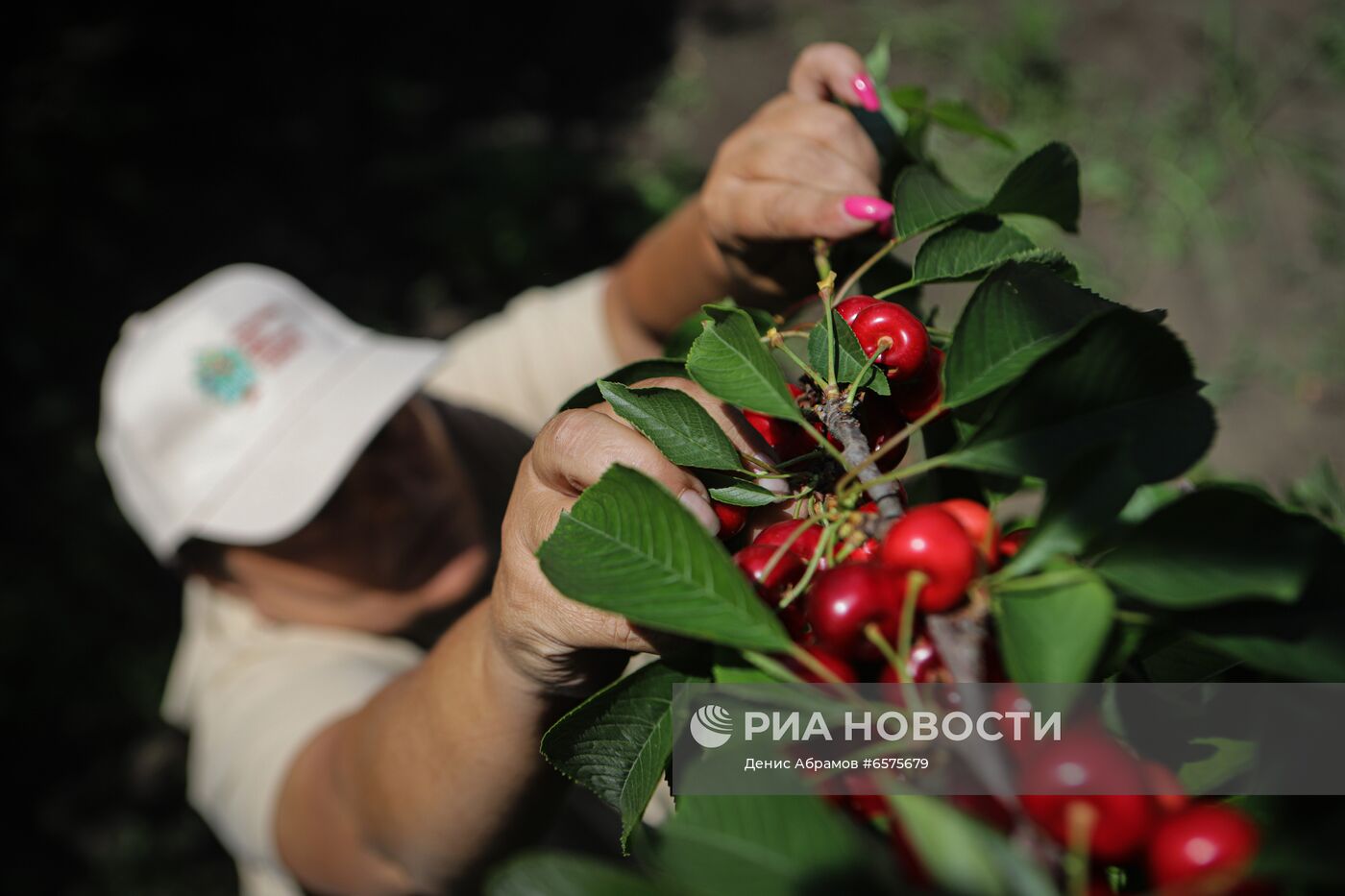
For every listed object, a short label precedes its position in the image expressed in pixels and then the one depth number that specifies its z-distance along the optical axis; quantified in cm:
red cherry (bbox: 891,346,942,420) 70
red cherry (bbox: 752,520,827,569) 62
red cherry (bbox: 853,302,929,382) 66
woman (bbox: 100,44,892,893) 97
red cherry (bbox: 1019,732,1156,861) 44
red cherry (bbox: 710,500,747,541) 67
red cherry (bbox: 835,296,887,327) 69
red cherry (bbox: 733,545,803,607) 58
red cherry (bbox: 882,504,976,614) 51
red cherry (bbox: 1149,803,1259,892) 41
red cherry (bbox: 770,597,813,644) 61
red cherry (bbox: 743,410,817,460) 69
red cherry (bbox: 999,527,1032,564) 58
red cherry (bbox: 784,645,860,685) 54
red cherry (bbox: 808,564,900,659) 51
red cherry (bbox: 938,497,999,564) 56
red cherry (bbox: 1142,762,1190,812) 47
